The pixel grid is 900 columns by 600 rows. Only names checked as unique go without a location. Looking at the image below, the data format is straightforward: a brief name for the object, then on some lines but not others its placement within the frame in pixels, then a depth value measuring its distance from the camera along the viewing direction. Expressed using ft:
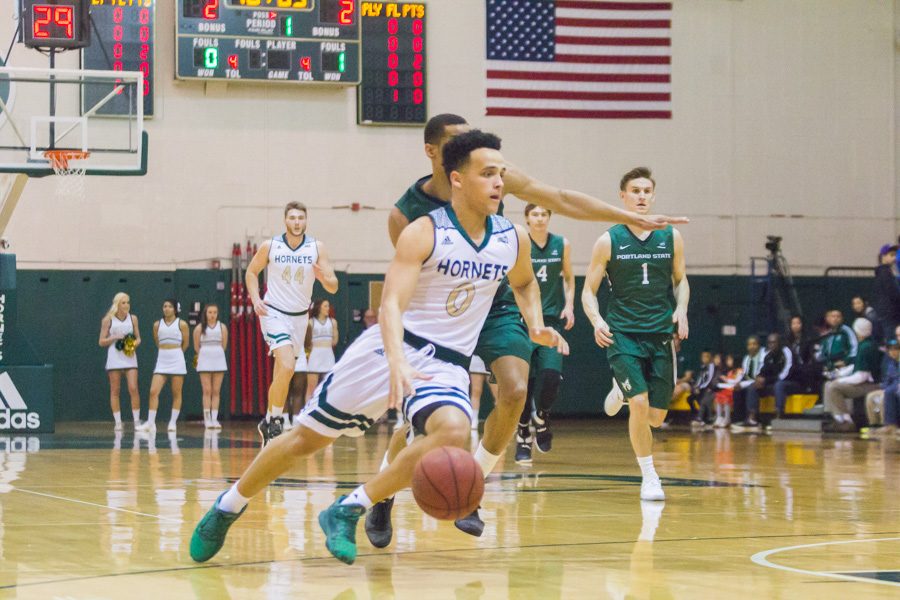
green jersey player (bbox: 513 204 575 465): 39.09
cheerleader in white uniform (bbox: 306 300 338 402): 68.33
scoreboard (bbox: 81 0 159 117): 68.80
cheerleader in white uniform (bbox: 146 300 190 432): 65.36
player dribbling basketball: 18.28
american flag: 80.12
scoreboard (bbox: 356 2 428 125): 74.69
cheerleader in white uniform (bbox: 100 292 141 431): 65.72
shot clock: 51.60
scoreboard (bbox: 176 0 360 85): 68.39
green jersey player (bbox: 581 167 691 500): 29.35
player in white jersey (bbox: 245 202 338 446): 42.14
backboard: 53.78
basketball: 17.22
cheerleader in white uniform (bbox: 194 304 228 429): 66.39
